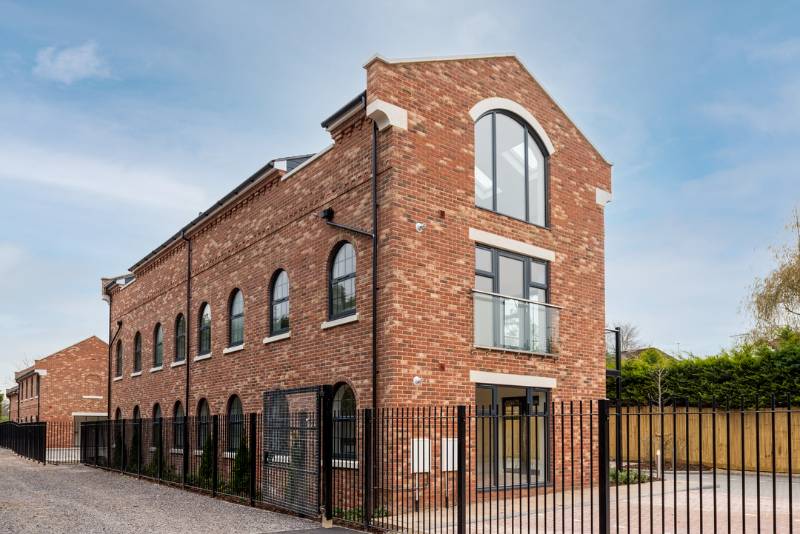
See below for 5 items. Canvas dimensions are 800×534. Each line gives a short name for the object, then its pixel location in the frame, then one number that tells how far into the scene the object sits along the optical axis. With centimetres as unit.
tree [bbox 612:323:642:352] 5841
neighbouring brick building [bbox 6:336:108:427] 4475
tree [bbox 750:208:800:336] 2917
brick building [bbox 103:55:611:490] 1366
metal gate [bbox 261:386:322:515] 1269
